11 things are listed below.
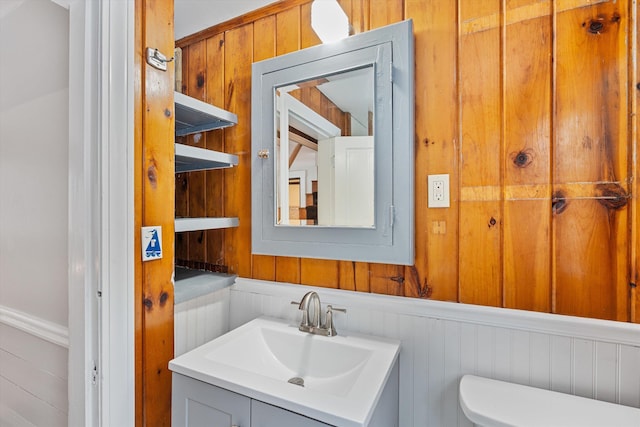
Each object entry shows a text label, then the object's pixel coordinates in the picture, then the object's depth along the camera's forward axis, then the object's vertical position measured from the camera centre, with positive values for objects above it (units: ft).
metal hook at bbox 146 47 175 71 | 3.20 +1.71
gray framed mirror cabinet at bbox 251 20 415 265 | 3.42 +0.81
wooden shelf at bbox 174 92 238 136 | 3.85 +1.43
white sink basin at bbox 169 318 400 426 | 2.33 -1.50
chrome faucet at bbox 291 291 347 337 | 3.46 -1.32
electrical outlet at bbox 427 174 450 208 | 3.33 +0.25
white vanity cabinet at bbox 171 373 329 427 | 2.43 -1.74
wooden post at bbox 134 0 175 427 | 3.13 +0.11
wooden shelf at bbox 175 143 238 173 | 3.83 +0.77
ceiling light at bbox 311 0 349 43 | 3.66 +2.42
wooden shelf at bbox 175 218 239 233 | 3.71 -0.14
